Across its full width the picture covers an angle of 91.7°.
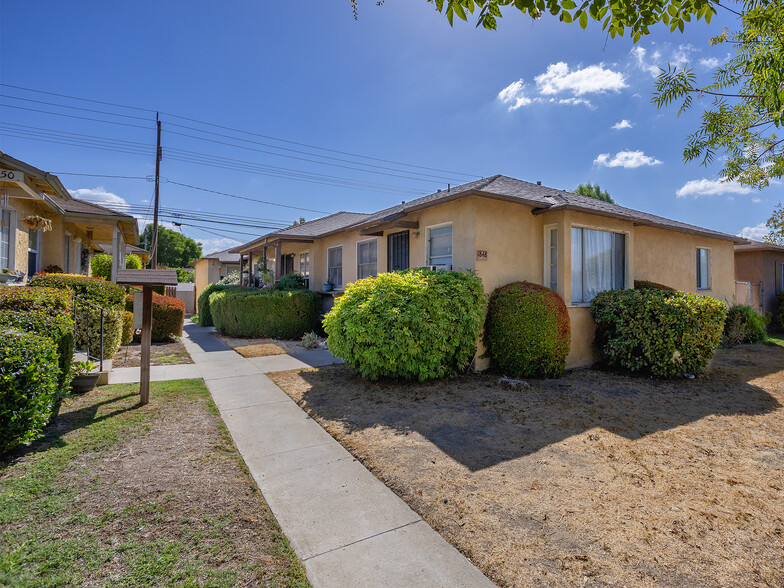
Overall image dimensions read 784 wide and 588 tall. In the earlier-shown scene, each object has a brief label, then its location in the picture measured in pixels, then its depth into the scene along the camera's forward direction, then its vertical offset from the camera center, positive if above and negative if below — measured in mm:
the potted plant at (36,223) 8148 +1660
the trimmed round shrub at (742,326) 11585 -623
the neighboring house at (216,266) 28203 +2634
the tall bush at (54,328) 4184 -339
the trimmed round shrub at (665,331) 6980 -491
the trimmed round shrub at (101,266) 15711 +1379
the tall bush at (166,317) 11359 -515
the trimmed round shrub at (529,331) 6906 -510
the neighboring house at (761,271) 15297 +1444
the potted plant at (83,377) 5406 -1151
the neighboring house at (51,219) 7492 +2087
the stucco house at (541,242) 7590 +1420
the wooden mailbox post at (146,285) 5137 +208
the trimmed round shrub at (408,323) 6242 -355
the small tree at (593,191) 30188 +9029
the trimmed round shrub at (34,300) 5262 -22
